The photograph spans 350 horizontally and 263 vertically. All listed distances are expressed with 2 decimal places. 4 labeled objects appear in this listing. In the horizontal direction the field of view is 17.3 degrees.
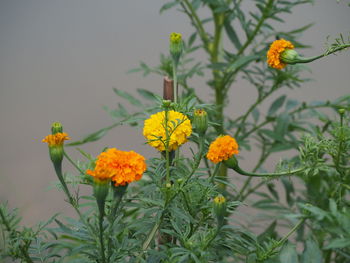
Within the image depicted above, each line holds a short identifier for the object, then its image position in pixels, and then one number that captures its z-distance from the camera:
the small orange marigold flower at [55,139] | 1.44
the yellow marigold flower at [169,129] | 1.49
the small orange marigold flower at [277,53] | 1.55
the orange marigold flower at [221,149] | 1.48
